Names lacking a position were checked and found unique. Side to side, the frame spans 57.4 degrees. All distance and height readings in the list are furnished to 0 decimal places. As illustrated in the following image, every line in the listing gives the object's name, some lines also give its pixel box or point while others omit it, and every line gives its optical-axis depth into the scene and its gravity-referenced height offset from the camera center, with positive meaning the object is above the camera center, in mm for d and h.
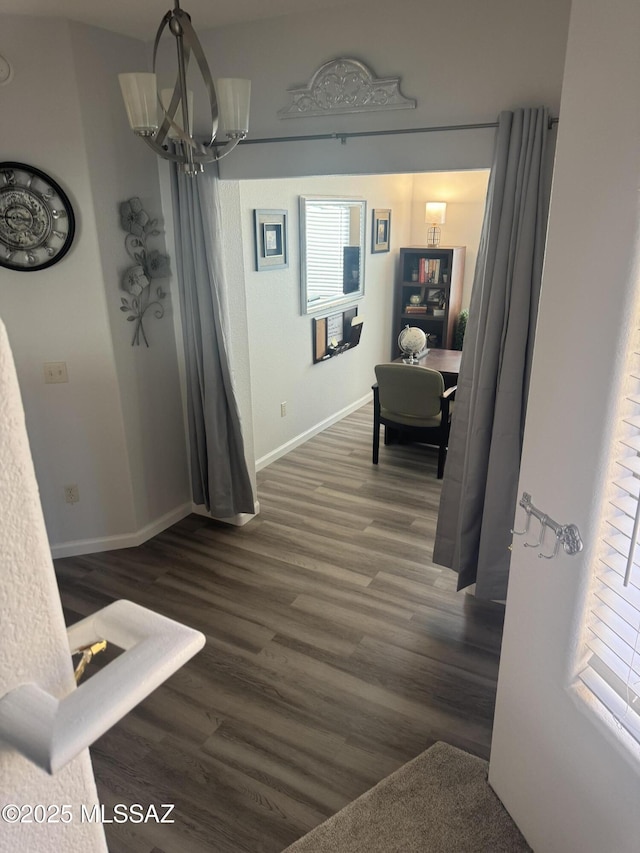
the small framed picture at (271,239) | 4180 -1
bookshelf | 6141 -548
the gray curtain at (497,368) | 2316 -550
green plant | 6336 -973
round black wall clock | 2791 +102
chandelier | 1758 +394
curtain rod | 2400 +448
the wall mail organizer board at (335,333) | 5090 -830
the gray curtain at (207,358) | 3141 -656
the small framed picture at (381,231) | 5734 +66
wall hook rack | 1463 -732
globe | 4961 -851
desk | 4714 -1010
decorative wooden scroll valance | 2553 +628
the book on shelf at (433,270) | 6180 -329
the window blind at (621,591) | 1327 -813
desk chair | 4328 -1205
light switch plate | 3084 -659
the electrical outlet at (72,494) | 3312 -1371
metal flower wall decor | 3121 -149
